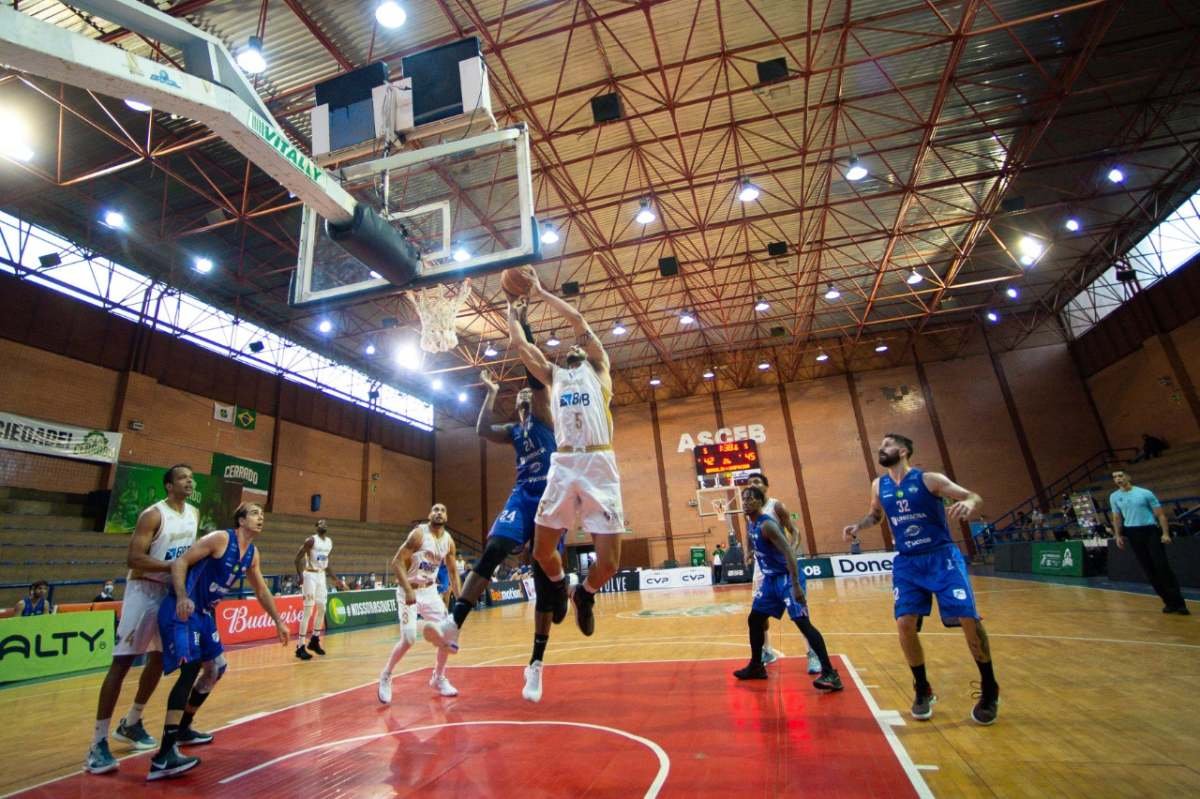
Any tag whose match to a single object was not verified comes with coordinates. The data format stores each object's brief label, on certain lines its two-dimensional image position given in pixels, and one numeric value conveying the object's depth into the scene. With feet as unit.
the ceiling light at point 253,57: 34.27
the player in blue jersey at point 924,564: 12.53
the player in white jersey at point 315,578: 32.17
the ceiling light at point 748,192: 49.85
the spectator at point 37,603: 33.58
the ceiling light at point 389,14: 31.63
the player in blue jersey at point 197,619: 12.04
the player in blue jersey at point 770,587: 16.92
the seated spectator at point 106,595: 41.63
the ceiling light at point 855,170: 47.70
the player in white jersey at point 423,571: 20.15
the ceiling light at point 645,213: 52.03
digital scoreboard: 85.20
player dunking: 13.32
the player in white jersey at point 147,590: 13.30
